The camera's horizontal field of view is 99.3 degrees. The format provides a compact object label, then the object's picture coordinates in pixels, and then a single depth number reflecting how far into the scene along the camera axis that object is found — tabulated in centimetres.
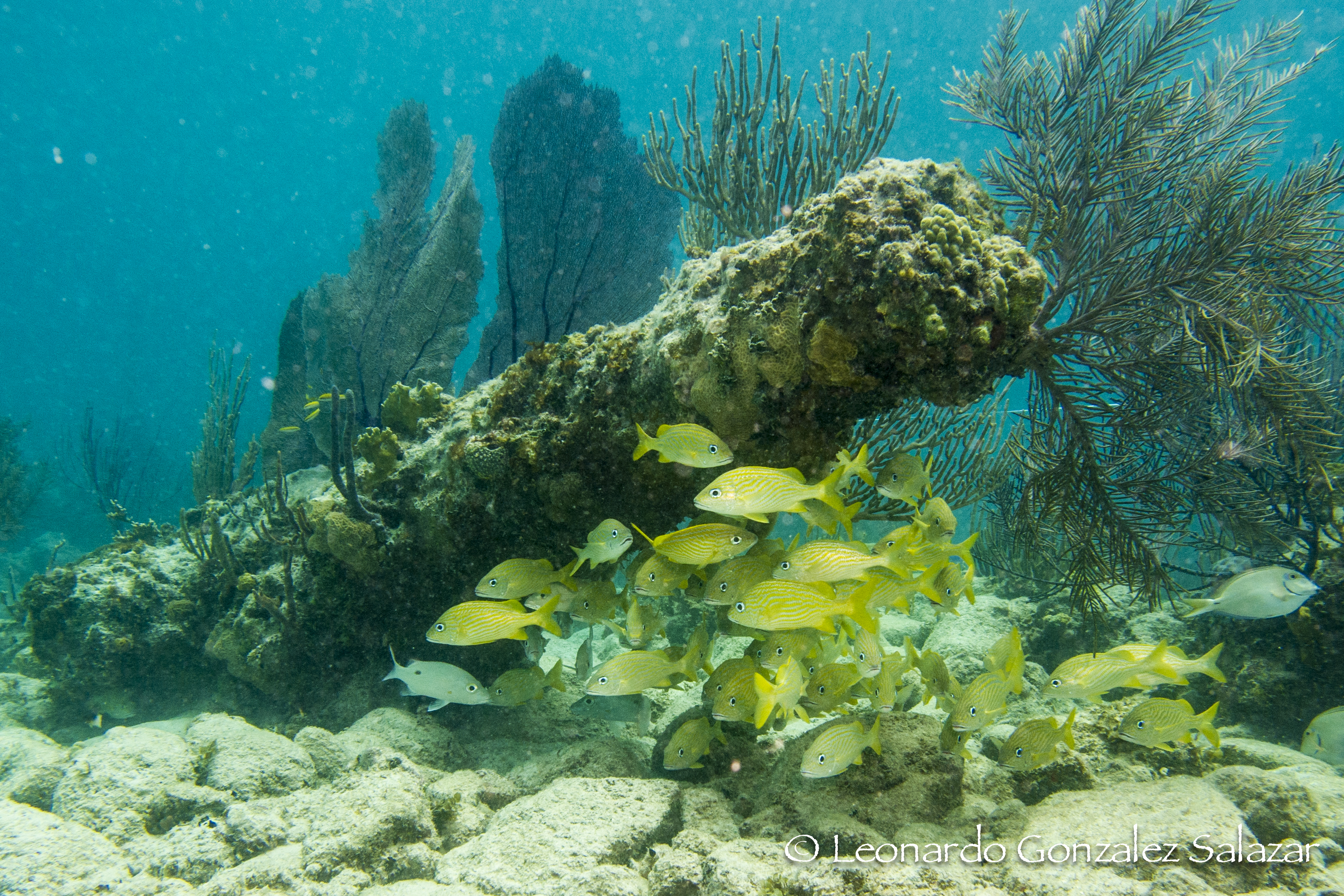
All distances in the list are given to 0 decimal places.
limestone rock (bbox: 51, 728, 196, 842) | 307
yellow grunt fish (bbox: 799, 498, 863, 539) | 301
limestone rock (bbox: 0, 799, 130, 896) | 245
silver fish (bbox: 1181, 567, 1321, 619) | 380
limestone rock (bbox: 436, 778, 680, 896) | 232
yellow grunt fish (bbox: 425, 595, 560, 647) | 295
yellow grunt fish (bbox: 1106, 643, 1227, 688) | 298
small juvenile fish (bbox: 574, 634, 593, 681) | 380
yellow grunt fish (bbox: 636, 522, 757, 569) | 275
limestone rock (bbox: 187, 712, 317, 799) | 339
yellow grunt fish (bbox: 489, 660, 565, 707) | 359
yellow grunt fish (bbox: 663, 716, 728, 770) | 326
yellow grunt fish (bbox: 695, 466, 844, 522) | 253
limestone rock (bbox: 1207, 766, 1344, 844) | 271
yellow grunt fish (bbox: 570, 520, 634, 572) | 298
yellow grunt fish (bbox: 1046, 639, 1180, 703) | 296
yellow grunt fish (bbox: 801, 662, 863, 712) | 315
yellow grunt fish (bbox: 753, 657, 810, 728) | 242
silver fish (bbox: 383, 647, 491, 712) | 329
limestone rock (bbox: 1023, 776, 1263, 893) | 227
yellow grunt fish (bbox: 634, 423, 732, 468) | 273
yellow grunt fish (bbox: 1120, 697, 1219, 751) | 305
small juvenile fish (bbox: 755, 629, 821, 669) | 298
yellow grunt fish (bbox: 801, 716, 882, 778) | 259
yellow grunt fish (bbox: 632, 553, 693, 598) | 304
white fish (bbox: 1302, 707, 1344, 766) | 382
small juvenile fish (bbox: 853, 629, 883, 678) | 318
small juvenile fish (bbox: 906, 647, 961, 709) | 359
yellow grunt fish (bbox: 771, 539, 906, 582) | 262
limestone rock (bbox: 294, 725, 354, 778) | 364
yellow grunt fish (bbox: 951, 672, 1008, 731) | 294
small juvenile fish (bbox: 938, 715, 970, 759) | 303
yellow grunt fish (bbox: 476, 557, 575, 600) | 321
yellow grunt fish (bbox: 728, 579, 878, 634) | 251
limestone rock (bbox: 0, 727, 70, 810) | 331
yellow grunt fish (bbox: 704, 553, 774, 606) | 293
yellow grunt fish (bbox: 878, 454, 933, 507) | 321
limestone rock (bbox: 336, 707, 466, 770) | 373
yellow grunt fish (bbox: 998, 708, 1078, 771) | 301
